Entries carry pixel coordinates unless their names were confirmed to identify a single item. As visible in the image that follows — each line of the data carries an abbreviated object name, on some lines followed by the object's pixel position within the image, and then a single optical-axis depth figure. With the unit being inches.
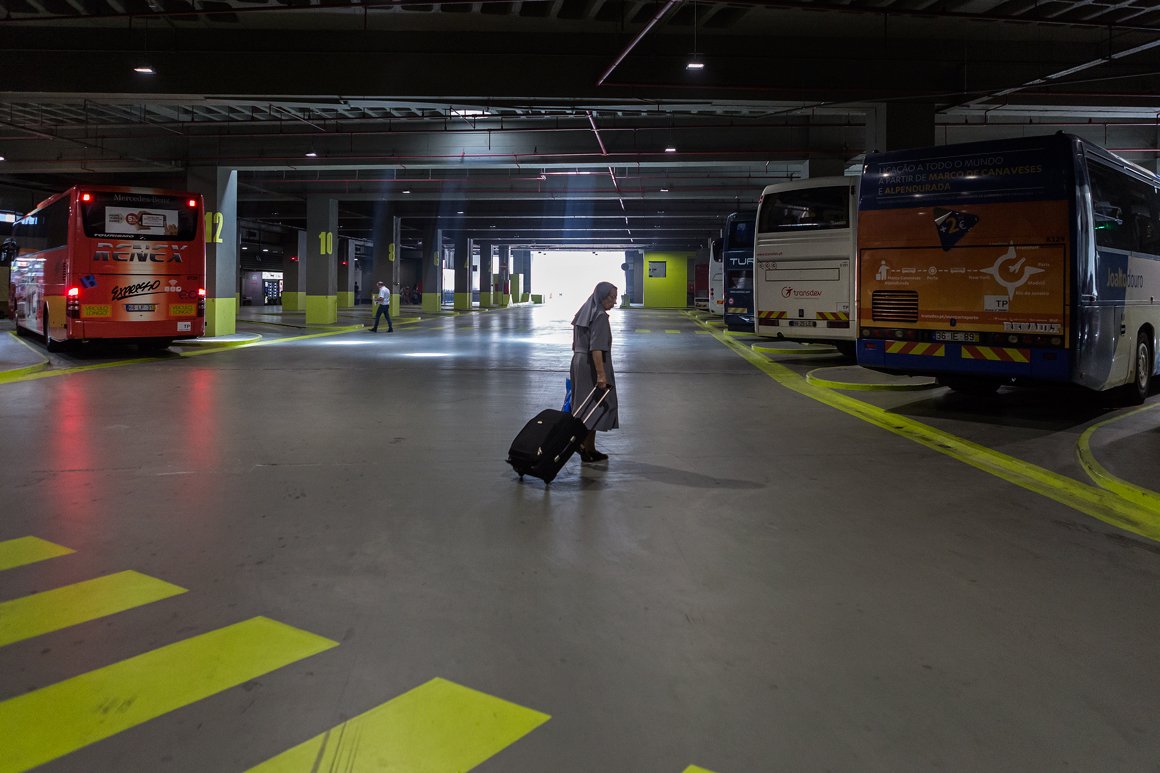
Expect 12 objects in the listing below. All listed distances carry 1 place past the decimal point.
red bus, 724.7
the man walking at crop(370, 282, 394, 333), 1249.1
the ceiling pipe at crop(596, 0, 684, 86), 510.0
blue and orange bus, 422.9
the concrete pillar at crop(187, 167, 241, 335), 1031.6
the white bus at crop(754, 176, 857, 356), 707.4
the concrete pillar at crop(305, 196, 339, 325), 1413.6
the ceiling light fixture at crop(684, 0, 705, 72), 595.4
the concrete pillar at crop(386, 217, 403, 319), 1750.7
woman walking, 321.7
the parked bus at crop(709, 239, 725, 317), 1535.4
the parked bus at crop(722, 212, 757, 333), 1128.2
